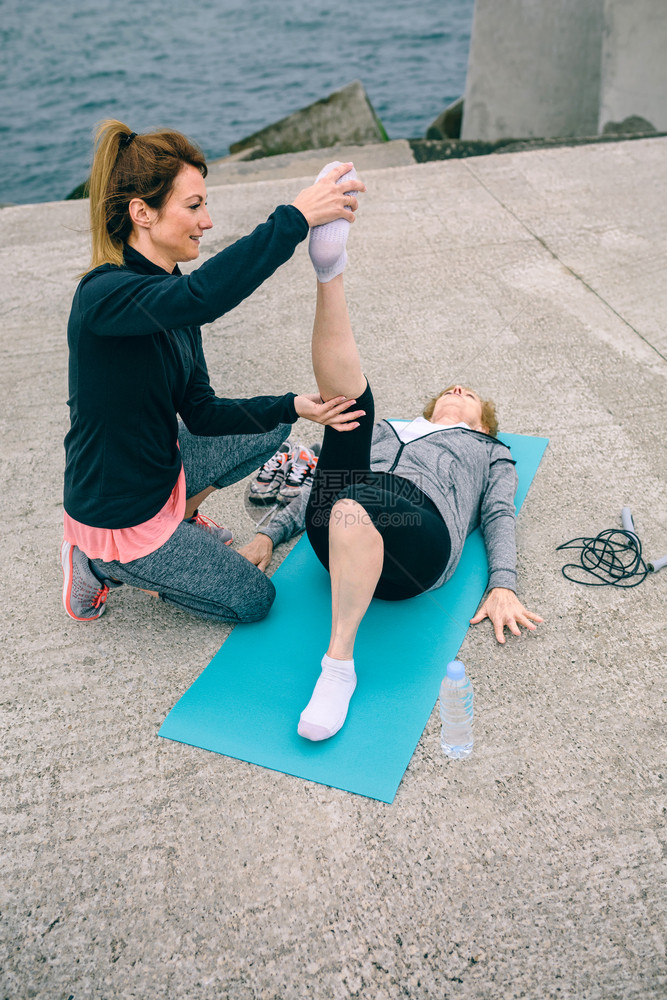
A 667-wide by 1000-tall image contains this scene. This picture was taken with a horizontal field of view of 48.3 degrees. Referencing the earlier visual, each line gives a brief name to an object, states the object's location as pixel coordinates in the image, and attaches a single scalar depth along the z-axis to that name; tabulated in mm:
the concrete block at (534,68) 8141
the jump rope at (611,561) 2535
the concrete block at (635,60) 6656
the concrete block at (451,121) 10680
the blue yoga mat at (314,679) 2049
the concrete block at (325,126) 8828
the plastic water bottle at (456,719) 2027
